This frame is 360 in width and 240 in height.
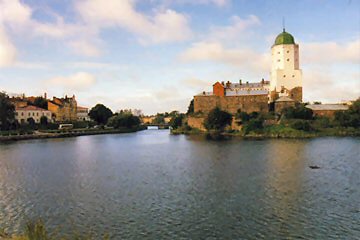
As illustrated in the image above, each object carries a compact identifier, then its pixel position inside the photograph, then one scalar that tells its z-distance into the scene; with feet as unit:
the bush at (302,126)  191.42
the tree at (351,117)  193.67
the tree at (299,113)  203.41
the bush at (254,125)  208.64
